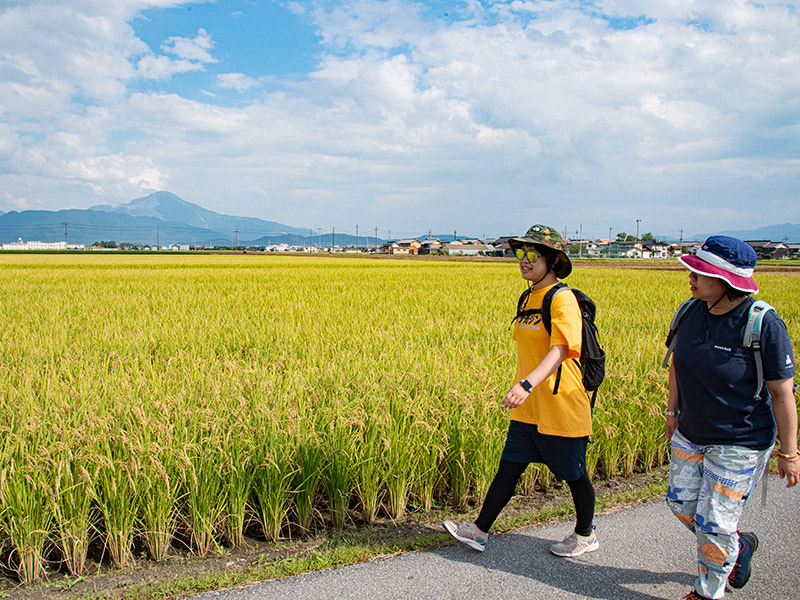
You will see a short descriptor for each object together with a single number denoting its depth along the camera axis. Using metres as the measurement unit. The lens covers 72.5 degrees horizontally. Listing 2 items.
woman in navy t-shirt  2.15
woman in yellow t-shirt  2.45
